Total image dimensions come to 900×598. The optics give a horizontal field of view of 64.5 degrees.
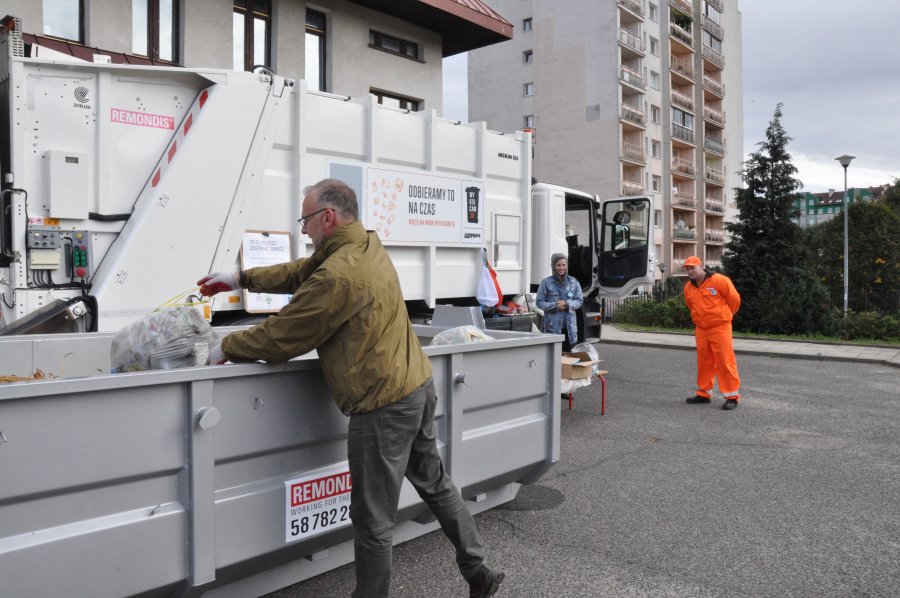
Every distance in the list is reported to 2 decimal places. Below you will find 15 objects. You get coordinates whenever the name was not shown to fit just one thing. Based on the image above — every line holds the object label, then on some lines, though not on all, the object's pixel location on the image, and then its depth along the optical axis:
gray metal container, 2.06
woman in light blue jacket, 7.94
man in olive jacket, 2.60
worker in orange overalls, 7.91
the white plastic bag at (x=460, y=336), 3.69
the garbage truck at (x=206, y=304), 2.19
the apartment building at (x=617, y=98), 38.78
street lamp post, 22.98
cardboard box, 7.19
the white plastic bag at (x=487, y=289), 7.36
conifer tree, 17.08
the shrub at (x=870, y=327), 15.54
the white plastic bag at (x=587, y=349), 7.73
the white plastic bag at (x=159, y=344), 2.76
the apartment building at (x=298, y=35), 9.27
